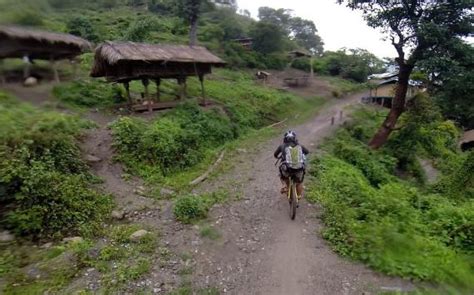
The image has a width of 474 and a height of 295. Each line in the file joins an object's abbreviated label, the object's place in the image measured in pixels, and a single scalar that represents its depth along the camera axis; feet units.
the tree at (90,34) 102.12
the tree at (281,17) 311.27
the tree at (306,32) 310.86
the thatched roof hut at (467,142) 97.76
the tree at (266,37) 159.63
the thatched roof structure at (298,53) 181.37
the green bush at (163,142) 37.81
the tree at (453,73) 47.34
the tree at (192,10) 106.22
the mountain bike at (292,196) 27.17
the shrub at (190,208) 27.29
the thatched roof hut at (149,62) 50.39
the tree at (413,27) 49.29
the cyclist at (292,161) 27.55
